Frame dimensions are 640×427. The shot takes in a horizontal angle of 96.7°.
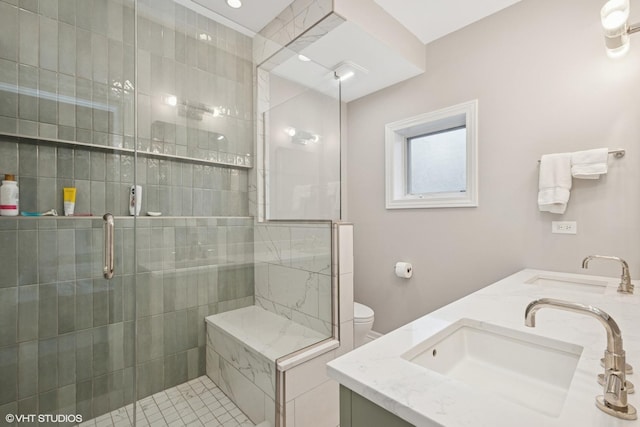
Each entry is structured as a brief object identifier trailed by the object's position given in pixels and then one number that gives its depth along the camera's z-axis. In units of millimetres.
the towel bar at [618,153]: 1506
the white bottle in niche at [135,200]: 1678
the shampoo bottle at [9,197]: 1335
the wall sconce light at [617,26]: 1218
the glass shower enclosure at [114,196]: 1409
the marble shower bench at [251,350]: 1500
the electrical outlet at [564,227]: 1653
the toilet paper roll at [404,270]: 2359
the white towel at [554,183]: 1619
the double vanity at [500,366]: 527
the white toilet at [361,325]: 2080
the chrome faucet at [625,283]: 1250
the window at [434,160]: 2107
